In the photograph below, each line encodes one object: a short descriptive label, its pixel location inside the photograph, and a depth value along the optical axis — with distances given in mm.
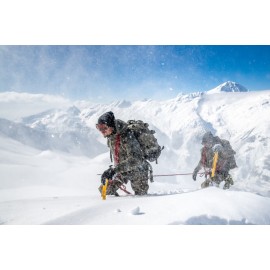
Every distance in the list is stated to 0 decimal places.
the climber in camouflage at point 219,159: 7035
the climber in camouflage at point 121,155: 4641
